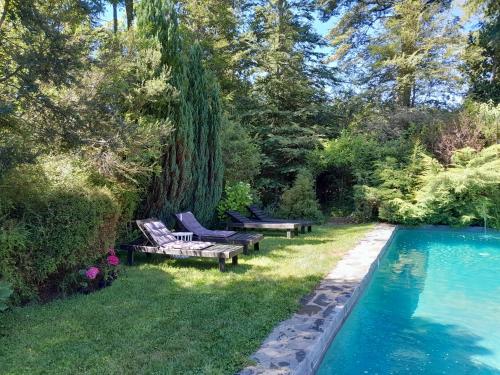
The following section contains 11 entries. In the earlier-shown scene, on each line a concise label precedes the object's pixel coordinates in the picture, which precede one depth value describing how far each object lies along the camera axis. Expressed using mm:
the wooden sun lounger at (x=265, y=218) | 11327
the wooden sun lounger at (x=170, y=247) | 6629
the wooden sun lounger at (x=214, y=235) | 7820
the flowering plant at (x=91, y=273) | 5445
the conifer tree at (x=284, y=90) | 16953
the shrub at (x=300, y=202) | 13508
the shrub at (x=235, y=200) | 11828
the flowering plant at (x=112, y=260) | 6016
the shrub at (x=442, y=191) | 13031
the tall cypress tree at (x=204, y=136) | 9828
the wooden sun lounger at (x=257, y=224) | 10547
